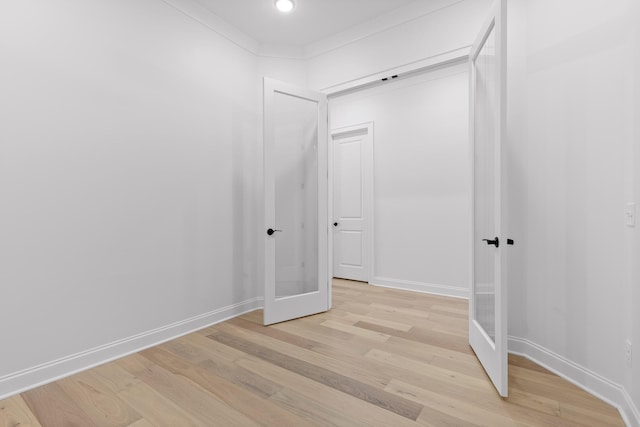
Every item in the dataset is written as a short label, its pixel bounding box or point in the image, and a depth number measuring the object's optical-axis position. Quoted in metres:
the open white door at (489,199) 1.80
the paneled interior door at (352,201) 4.55
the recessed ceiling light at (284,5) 2.93
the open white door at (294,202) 2.97
